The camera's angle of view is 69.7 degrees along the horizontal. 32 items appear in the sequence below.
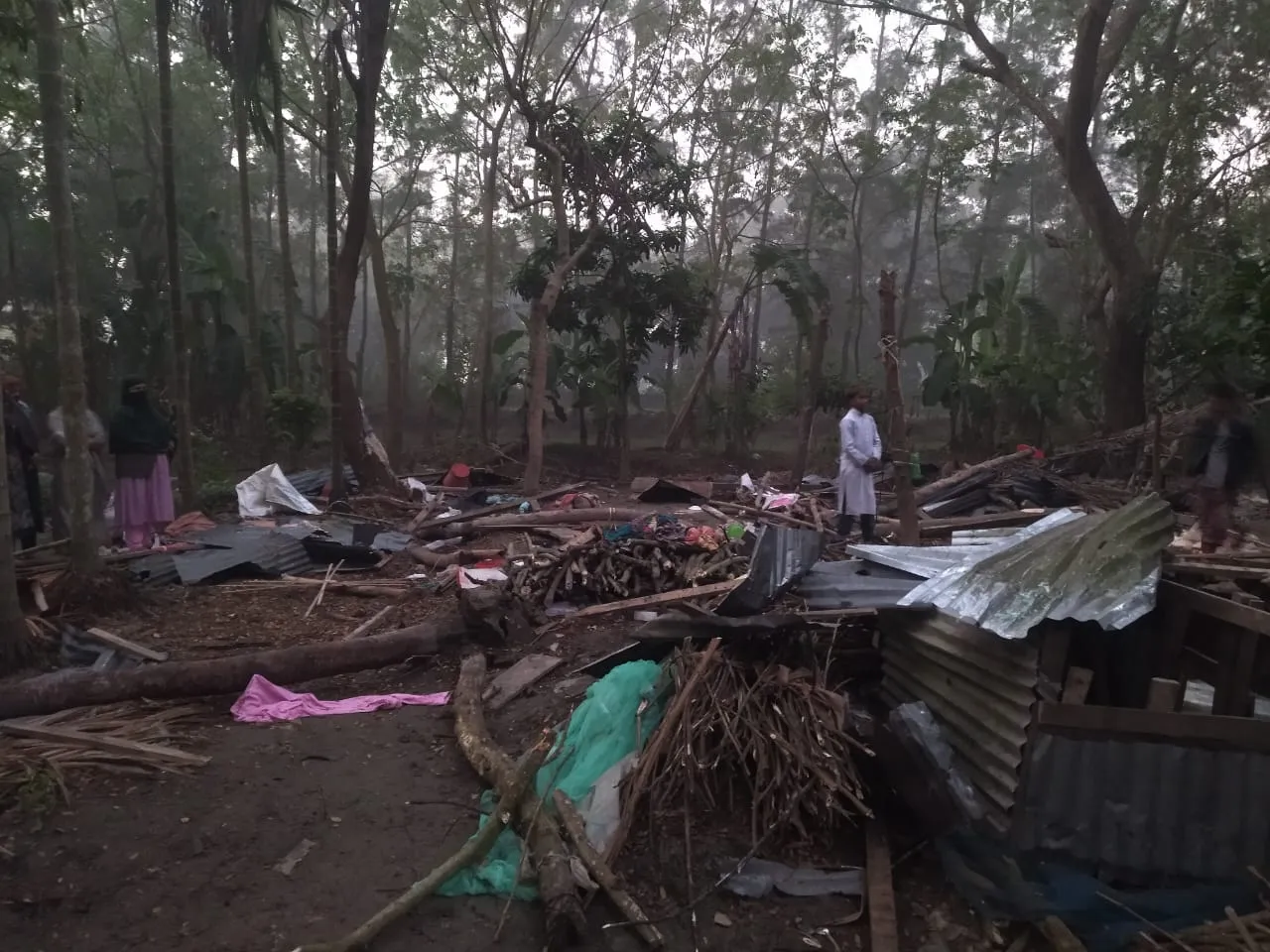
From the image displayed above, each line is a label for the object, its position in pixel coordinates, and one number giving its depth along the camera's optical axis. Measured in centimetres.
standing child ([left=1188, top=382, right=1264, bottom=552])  680
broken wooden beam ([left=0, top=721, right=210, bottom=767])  445
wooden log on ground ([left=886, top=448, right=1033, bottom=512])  1160
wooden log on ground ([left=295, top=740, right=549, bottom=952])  328
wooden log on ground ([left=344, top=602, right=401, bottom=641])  640
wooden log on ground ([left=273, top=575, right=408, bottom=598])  753
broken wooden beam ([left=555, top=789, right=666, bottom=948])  352
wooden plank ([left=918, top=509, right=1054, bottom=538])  982
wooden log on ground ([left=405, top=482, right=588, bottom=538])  1005
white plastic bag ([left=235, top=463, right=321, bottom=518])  1052
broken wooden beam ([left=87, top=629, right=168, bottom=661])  566
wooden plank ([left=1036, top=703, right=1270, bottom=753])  359
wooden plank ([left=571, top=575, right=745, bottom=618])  651
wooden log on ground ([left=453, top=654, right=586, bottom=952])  341
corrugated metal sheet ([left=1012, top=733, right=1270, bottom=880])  364
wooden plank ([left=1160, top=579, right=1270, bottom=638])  348
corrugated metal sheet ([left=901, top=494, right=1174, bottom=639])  365
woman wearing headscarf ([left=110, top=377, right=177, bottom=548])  834
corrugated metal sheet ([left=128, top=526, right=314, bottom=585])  755
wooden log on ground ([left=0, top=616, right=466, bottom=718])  481
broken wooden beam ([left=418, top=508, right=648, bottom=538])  977
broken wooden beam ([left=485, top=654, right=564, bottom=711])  539
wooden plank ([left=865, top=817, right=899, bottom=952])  354
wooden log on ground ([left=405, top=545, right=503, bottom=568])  841
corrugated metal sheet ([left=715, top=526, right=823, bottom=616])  497
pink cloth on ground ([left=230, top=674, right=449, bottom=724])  514
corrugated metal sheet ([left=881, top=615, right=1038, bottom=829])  377
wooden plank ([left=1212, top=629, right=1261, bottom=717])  368
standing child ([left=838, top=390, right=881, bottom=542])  856
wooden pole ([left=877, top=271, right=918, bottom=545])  678
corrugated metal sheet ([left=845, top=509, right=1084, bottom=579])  500
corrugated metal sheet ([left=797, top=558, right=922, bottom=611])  507
